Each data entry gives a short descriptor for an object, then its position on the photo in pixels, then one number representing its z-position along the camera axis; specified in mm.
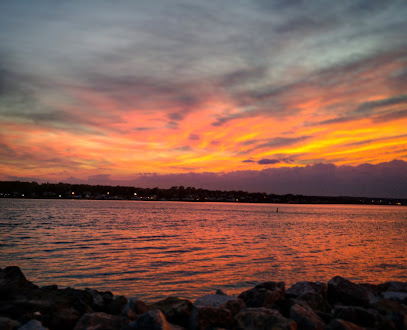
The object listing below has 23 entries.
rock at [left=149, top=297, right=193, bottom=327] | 10203
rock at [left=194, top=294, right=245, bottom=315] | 10258
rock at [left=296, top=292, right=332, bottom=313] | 12005
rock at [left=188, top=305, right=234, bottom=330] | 9359
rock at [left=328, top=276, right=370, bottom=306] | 12617
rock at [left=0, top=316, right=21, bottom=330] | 8844
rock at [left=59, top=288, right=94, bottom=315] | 11039
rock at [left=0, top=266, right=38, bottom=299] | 12102
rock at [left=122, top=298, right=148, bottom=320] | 10095
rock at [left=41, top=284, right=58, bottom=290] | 14461
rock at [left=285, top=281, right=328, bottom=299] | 13500
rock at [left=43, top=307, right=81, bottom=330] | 9836
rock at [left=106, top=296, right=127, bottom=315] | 11421
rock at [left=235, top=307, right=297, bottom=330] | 8867
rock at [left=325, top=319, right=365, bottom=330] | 8414
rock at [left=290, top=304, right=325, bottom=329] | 9320
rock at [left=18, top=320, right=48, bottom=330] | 8680
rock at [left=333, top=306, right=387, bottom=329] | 9219
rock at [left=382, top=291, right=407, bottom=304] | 12508
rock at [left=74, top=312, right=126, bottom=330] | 8961
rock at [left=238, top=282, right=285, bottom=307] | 12047
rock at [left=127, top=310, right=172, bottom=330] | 8555
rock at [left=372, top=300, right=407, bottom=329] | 9320
